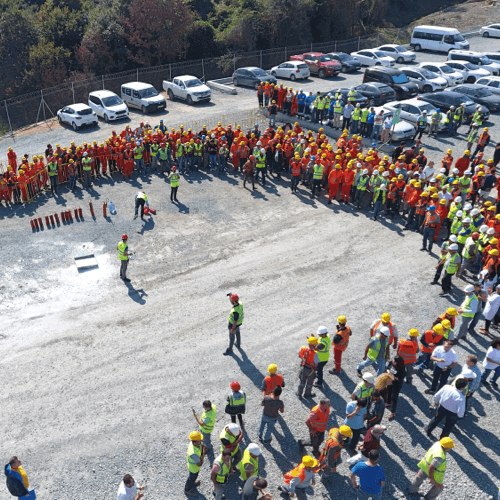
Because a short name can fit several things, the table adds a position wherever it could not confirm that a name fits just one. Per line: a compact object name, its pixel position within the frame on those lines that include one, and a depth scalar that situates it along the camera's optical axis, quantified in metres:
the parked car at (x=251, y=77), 36.38
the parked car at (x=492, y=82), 31.22
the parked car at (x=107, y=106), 30.67
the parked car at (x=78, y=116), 29.73
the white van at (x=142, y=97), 32.16
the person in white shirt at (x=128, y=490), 8.91
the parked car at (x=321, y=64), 38.44
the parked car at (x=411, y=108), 27.12
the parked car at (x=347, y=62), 40.03
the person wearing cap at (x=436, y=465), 9.20
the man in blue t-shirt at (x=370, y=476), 9.01
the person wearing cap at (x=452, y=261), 15.26
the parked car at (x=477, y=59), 36.84
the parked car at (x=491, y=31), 48.30
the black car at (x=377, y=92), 29.88
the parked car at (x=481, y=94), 29.98
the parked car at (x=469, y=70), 35.84
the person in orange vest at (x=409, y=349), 11.82
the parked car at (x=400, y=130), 25.56
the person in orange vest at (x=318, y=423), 10.24
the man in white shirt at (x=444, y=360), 11.70
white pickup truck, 33.69
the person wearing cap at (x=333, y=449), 9.75
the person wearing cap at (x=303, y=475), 9.16
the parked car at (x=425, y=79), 32.84
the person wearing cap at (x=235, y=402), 10.88
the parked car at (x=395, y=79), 31.45
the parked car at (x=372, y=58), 39.97
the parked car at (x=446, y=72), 34.66
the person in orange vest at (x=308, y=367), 11.71
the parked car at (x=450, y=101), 28.38
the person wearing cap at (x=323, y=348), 11.91
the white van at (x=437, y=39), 43.69
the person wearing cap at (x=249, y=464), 9.22
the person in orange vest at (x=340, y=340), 12.41
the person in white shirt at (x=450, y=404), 10.36
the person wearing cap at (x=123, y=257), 16.53
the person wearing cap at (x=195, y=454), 9.59
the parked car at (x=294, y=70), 37.44
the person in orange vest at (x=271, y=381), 10.96
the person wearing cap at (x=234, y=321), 13.16
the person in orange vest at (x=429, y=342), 12.30
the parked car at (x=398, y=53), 41.07
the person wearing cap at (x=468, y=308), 13.55
